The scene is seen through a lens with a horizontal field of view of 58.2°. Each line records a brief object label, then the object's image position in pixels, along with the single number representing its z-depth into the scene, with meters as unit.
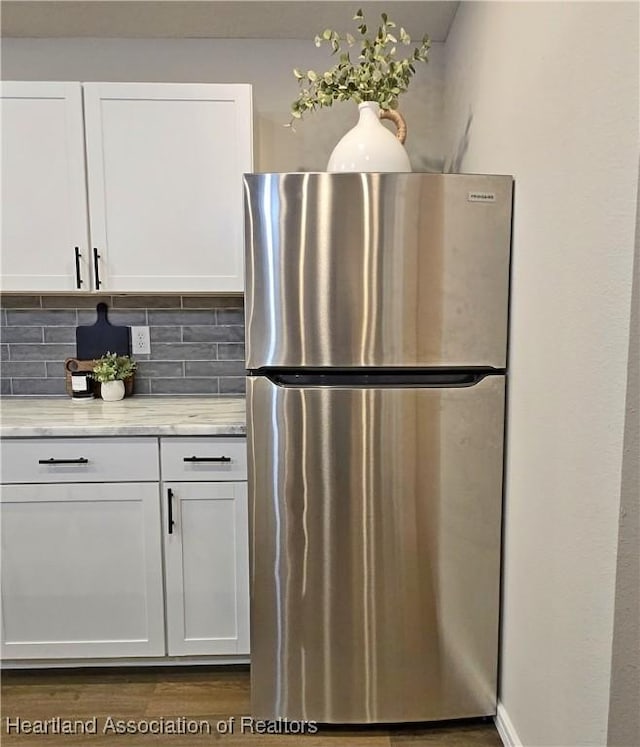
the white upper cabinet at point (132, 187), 2.07
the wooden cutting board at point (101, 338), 2.45
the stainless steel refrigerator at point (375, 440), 1.58
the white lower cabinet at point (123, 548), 1.90
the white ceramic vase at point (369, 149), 1.78
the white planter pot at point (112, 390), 2.33
